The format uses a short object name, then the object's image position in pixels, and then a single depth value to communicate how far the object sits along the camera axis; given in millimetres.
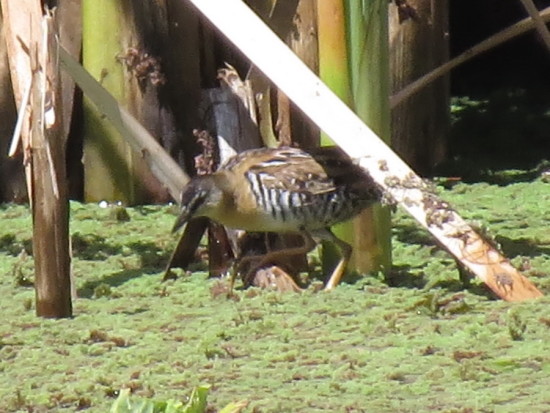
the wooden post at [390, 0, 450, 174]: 15680
